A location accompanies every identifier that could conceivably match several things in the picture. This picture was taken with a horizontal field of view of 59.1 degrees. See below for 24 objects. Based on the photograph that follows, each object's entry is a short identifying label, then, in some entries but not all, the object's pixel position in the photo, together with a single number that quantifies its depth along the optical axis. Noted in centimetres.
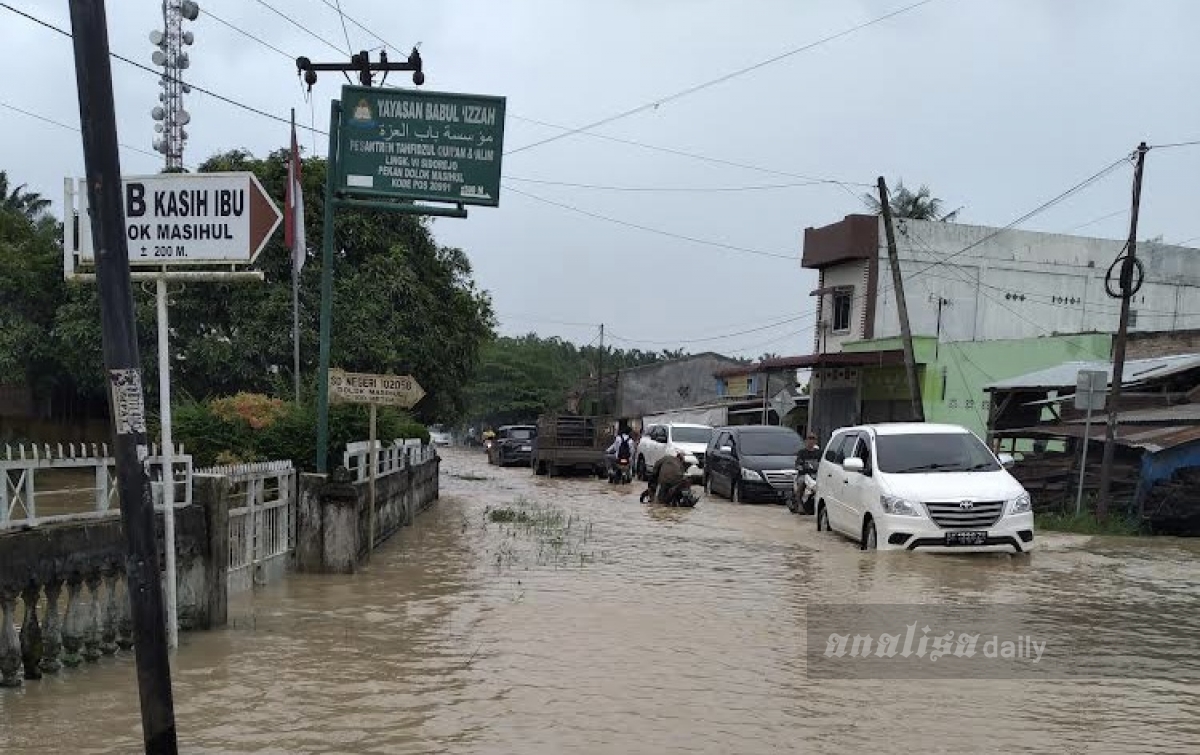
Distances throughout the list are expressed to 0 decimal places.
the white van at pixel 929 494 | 1186
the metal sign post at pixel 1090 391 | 1605
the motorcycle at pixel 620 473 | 2806
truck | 3103
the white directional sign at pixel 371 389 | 1199
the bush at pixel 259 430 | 1332
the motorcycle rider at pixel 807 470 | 1888
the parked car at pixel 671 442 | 2729
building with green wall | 2950
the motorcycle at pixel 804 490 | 1891
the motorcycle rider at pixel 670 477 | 2045
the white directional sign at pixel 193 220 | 658
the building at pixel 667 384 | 6588
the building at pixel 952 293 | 3425
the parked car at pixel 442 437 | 7738
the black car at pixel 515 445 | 4037
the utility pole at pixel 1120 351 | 1638
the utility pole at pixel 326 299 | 1189
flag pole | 1694
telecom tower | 3253
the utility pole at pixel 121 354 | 427
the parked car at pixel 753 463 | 2089
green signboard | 1245
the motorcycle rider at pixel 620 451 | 2811
